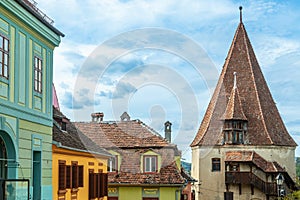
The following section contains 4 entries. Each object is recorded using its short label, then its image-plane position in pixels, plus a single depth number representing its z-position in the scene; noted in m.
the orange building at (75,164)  20.28
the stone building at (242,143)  51.19
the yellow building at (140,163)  32.50
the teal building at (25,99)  15.42
